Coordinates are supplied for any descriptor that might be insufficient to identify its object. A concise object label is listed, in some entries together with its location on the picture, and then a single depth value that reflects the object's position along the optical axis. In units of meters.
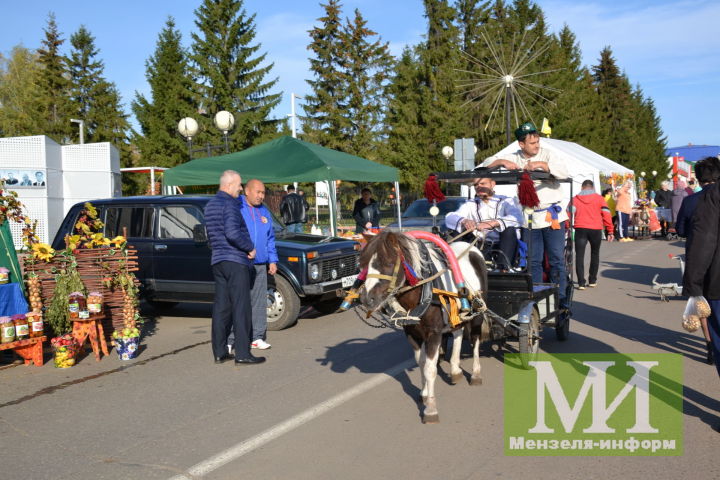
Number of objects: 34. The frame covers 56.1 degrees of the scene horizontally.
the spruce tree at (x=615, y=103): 77.44
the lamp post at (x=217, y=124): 19.27
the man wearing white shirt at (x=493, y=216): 7.47
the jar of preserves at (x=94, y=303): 8.30
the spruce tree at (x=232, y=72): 44.47
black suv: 10.20
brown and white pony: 5.09
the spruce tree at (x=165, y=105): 49.34
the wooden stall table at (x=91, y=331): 8.30
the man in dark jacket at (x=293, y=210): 17.23
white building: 22.41
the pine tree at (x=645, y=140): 77.00
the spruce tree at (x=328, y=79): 48.22
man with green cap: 7.89
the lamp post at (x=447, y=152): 33.12
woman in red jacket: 14.35
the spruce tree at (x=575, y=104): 61.25
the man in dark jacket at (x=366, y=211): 18.47
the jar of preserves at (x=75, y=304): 8.21
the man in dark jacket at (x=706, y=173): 5.29
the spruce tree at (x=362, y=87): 48.47
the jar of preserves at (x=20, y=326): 7.78
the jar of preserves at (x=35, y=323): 7.91
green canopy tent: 14.80
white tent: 30.95
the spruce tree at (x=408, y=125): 45.38
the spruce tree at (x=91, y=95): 51.69
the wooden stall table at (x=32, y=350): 7.99
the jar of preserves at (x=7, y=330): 7.64
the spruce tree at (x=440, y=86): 46.44
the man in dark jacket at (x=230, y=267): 7.77
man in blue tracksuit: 8.31
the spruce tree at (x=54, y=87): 50.38
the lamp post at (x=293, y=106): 32.41
